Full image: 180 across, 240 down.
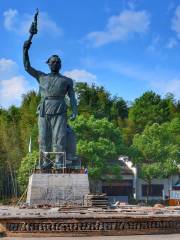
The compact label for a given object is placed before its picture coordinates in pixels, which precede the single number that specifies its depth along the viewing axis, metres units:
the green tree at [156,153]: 40.62
